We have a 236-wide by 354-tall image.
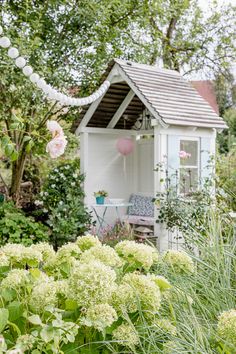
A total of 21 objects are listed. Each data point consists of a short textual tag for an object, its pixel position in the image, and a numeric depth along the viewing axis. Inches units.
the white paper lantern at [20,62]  136.9
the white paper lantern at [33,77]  136.3
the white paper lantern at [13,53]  135.7
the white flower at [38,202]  281.5
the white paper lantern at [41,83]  147.5
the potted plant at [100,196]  296.7
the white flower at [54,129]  103.0
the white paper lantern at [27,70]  136.9
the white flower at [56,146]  104.2
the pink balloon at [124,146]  320.8
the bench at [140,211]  300.7
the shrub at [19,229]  236.1
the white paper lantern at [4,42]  129.6
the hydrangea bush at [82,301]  51.3
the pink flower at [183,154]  276.2
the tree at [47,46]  266.5
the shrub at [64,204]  262.4
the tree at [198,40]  441.7
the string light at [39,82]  131.4
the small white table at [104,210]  292.7
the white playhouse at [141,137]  271.7
